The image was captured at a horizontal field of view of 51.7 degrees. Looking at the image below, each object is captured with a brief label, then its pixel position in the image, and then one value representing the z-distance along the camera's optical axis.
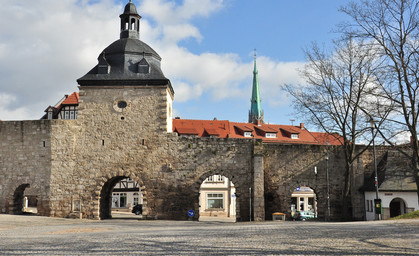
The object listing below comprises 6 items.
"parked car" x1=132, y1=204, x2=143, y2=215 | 39.06
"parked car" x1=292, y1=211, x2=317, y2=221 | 34.66
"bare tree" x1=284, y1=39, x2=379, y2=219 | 23.83
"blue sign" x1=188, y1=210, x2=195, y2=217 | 23.67
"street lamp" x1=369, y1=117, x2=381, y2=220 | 20.12
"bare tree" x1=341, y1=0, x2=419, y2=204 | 19.19
